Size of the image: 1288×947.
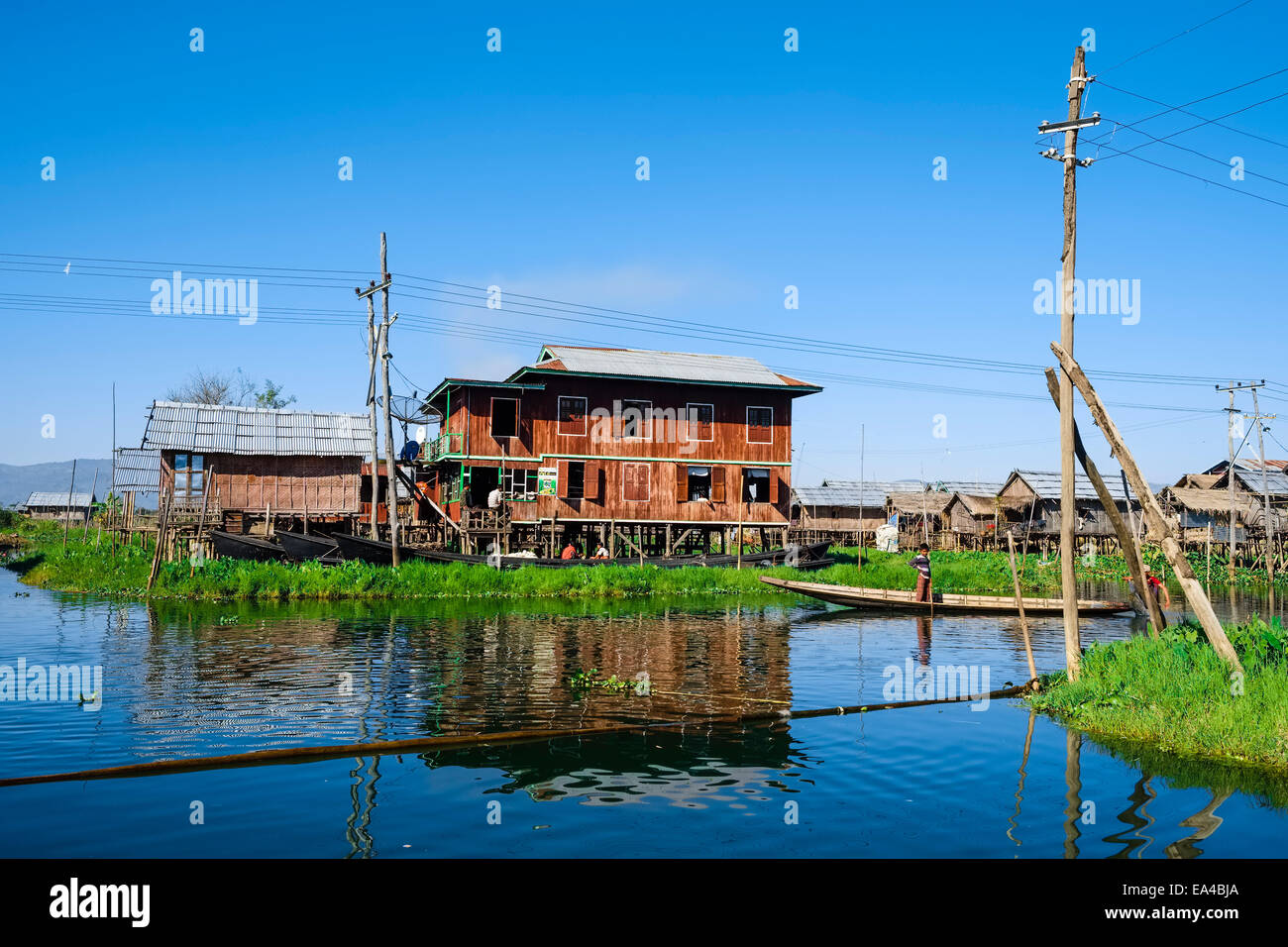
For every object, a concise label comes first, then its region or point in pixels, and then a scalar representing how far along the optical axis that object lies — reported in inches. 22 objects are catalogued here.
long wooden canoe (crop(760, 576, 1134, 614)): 968.3
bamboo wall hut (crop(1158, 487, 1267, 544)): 1859.3
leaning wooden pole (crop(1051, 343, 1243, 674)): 456.4
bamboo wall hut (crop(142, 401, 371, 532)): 1464.1
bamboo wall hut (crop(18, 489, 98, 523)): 2954.0
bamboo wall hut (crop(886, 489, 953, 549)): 2461.9
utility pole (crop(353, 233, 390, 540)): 1261.1
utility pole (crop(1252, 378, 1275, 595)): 1492.4
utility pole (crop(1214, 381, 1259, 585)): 1649.9
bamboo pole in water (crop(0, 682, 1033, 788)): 312.7
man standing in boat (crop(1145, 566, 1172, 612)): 690.8
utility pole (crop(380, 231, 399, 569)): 1255.5
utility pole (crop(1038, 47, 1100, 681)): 530.6
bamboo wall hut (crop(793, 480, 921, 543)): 2456.9
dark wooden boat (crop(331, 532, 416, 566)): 1226.0
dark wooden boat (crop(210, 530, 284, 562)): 1262.3
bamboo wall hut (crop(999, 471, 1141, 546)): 2059.5
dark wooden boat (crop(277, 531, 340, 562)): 1223.5
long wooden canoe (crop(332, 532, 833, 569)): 1230.3
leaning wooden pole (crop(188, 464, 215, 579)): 1085.3
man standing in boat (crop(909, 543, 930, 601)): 968.3
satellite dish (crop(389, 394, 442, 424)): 1427.2
